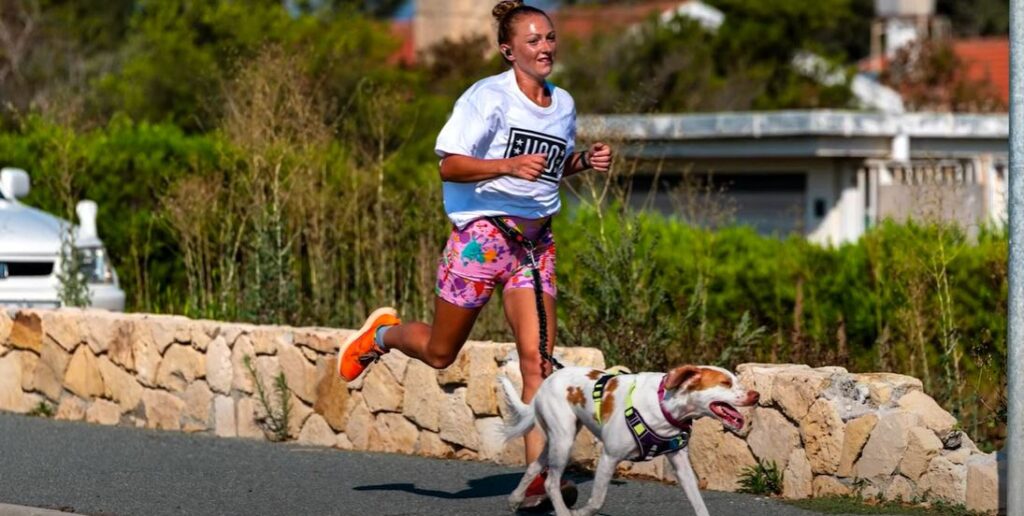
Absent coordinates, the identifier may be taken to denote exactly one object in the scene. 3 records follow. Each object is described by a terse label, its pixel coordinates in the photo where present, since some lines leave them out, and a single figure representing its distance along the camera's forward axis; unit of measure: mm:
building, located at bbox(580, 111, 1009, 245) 36663
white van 24323
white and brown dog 12312
